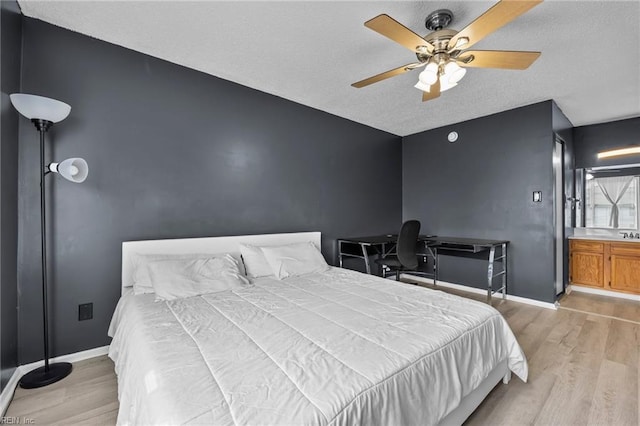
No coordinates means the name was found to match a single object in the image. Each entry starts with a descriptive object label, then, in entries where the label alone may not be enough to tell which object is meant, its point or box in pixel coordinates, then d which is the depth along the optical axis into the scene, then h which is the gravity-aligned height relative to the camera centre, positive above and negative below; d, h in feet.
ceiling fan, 5.18 +3.55
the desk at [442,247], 11.58 -1.73
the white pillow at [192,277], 6.74 -1.69
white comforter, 3.02 -2.09
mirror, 13.53 +0.69
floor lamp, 5.90 +1.01
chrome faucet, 13.17 -1.23
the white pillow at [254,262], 8.91 -1.64
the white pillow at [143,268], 7.17 -1.48
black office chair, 10.43 -1.44
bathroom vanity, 12.20 -2.59
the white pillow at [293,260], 9.00 -1.63
